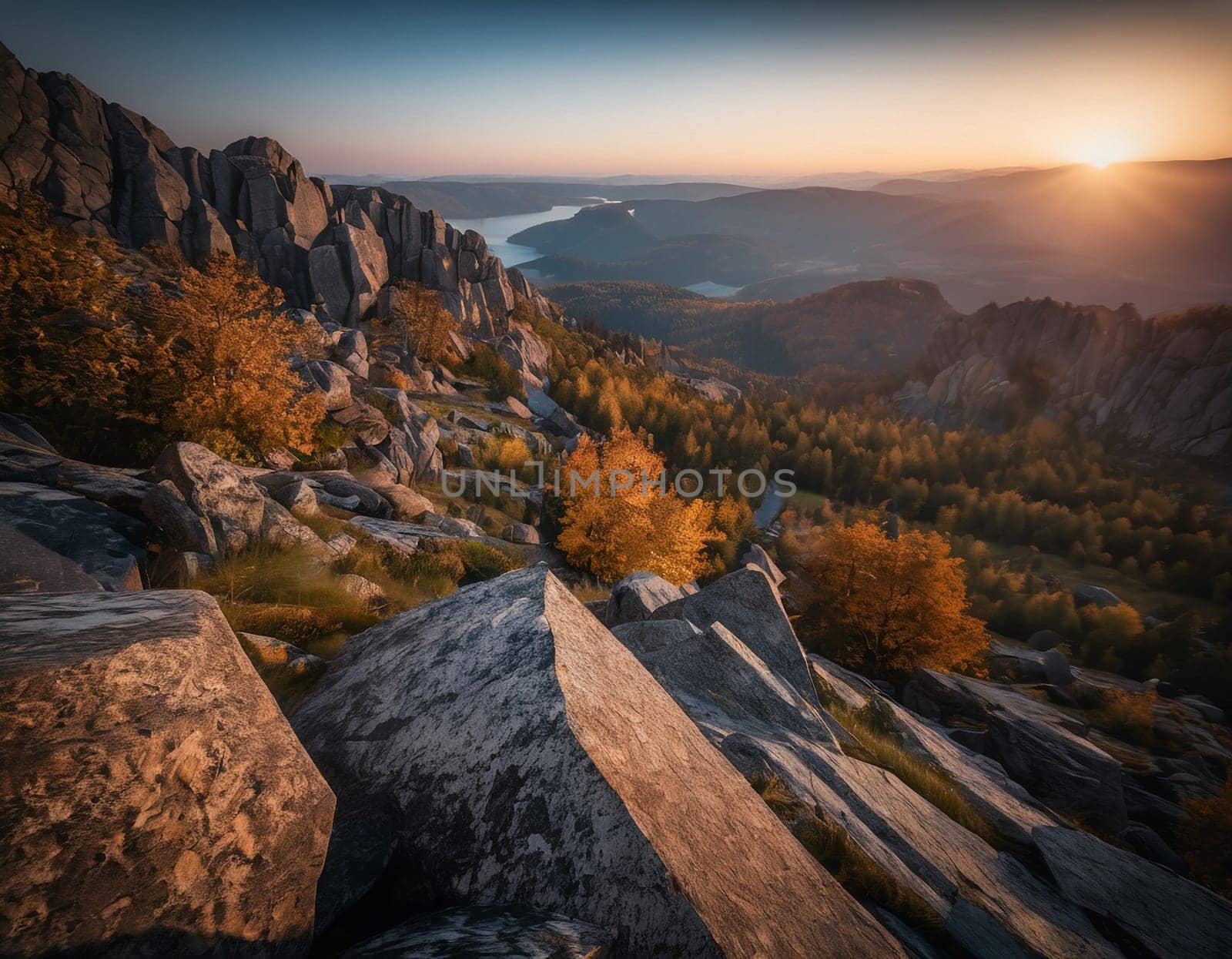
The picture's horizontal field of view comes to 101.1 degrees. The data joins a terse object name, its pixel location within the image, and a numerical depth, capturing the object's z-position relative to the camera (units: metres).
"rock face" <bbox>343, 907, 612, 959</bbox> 2.78
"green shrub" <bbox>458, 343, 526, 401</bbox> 71.56
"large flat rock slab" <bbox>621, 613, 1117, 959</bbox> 5.57
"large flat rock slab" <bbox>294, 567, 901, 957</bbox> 3.26
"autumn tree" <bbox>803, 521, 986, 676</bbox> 33.53
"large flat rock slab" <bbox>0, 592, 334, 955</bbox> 2.32
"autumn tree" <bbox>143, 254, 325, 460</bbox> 17.75
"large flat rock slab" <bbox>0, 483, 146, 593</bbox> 6.39
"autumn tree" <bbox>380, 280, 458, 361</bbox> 63.34
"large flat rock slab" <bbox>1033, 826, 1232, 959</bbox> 6.79
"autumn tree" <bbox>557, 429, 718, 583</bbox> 35.62
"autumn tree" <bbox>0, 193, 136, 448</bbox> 14.58
